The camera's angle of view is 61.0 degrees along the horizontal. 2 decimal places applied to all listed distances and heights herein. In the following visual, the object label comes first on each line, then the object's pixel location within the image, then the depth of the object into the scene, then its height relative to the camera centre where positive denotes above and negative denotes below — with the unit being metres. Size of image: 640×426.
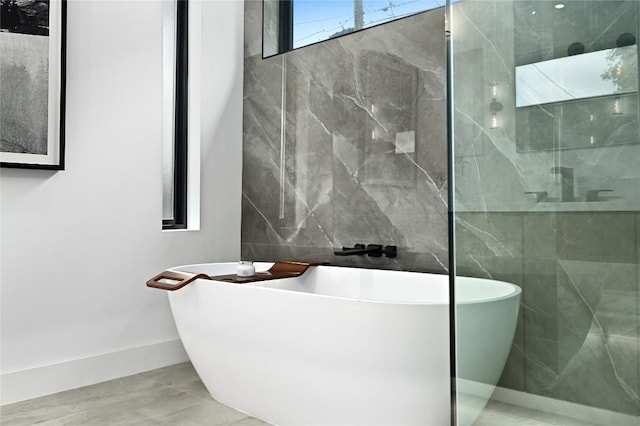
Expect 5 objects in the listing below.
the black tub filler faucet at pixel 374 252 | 2.82 -0.16
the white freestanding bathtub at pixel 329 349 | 1.76 -0.46
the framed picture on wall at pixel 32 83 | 2.52 +0.67
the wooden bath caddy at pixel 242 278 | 2.39 -0.27
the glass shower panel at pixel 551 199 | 1.16 +0.05
